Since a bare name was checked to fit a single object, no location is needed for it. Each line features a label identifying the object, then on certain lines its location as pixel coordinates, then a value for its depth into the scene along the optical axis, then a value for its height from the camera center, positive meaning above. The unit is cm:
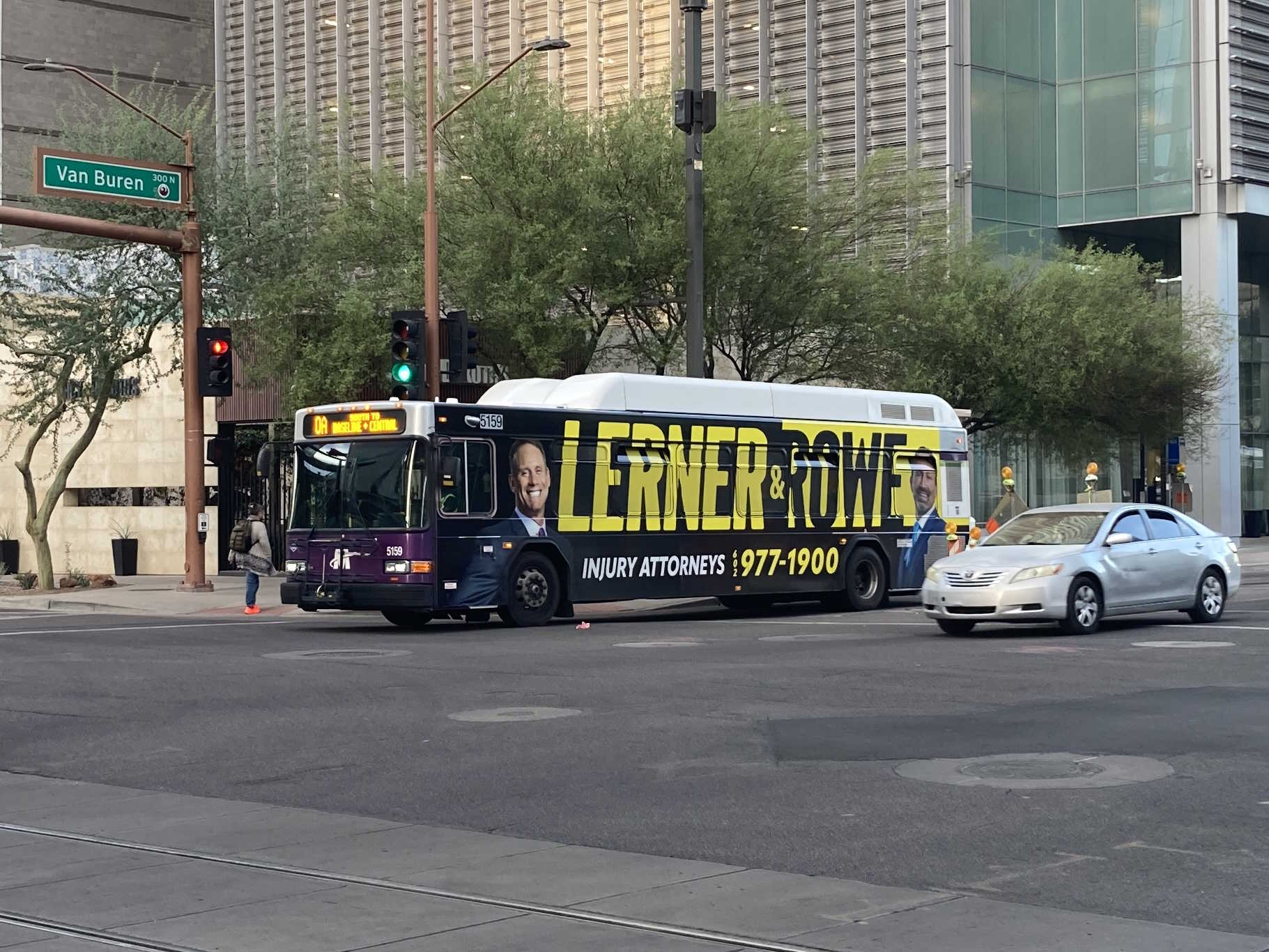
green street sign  2659 +477
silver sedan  1980 -106
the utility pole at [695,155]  2702 +498
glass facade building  5253 +1093
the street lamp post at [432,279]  2736 +317
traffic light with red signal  2917 +200
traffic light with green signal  2548 +192
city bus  2270 -23
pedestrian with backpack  2758 -99
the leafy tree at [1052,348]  3762 +288
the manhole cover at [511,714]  1336 -175
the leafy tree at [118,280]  3331 +395
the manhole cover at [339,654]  1903 -183
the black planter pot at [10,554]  4300 -159
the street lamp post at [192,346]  3002 +241
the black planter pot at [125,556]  4147 -160
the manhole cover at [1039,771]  995 -168
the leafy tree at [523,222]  3055 +453
